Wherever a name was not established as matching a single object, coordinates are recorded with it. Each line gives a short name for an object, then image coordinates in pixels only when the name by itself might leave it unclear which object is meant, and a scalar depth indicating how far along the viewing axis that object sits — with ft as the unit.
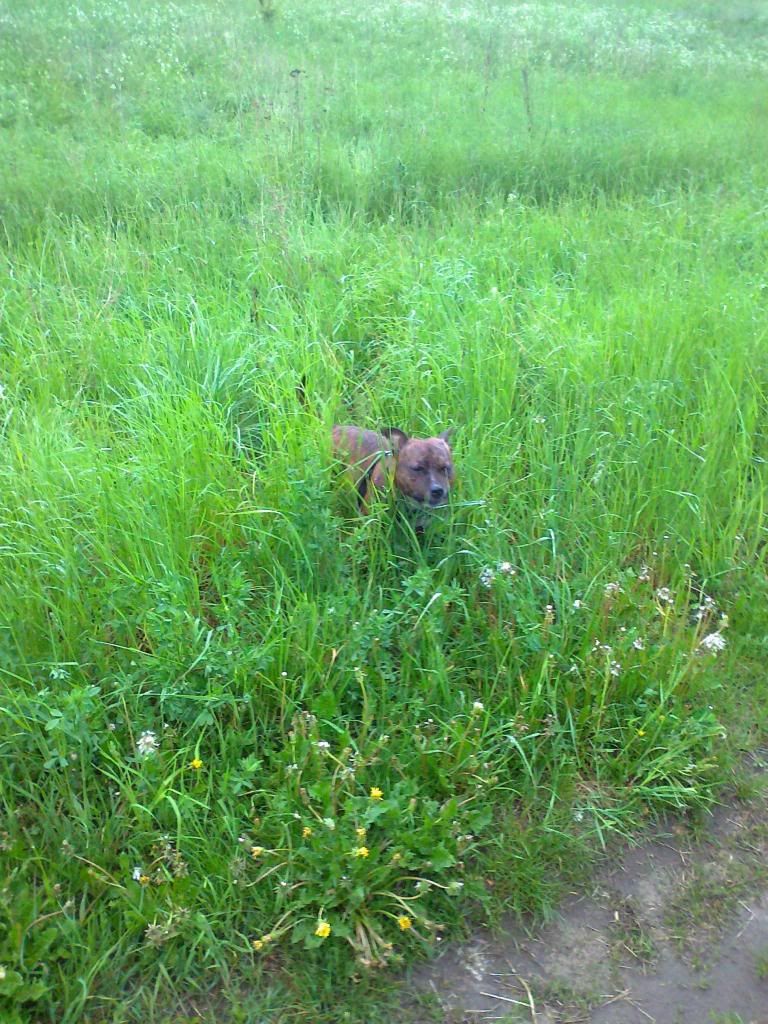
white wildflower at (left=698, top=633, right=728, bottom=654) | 10.50
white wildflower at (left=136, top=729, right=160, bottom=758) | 8.66
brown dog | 11.89
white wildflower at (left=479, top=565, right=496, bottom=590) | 10.92
